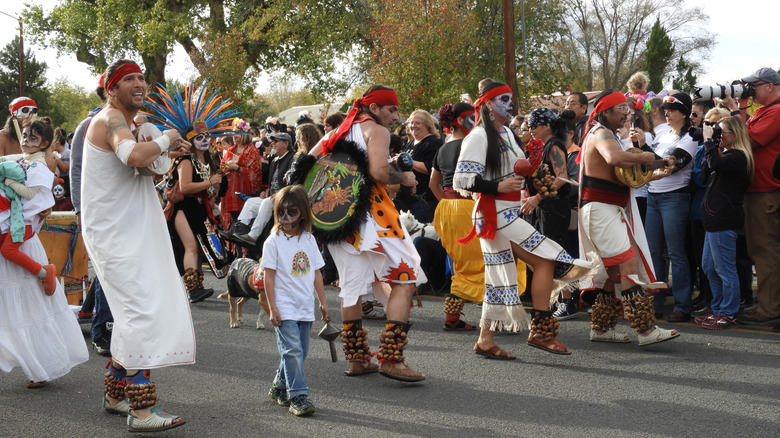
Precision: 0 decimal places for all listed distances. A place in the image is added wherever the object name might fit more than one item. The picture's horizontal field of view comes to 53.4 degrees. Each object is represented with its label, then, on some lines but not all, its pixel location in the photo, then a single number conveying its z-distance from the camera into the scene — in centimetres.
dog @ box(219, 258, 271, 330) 582
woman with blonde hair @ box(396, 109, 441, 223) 899
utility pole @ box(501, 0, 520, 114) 1493
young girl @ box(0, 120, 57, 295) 532
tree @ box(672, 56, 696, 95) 4790
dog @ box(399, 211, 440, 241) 927
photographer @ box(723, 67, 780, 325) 705
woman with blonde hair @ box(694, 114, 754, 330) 696
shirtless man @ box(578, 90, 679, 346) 611
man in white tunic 430
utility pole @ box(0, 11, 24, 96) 4035
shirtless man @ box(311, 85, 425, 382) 534
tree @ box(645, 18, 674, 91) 4966
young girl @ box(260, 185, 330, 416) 466
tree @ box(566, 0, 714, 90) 5025
